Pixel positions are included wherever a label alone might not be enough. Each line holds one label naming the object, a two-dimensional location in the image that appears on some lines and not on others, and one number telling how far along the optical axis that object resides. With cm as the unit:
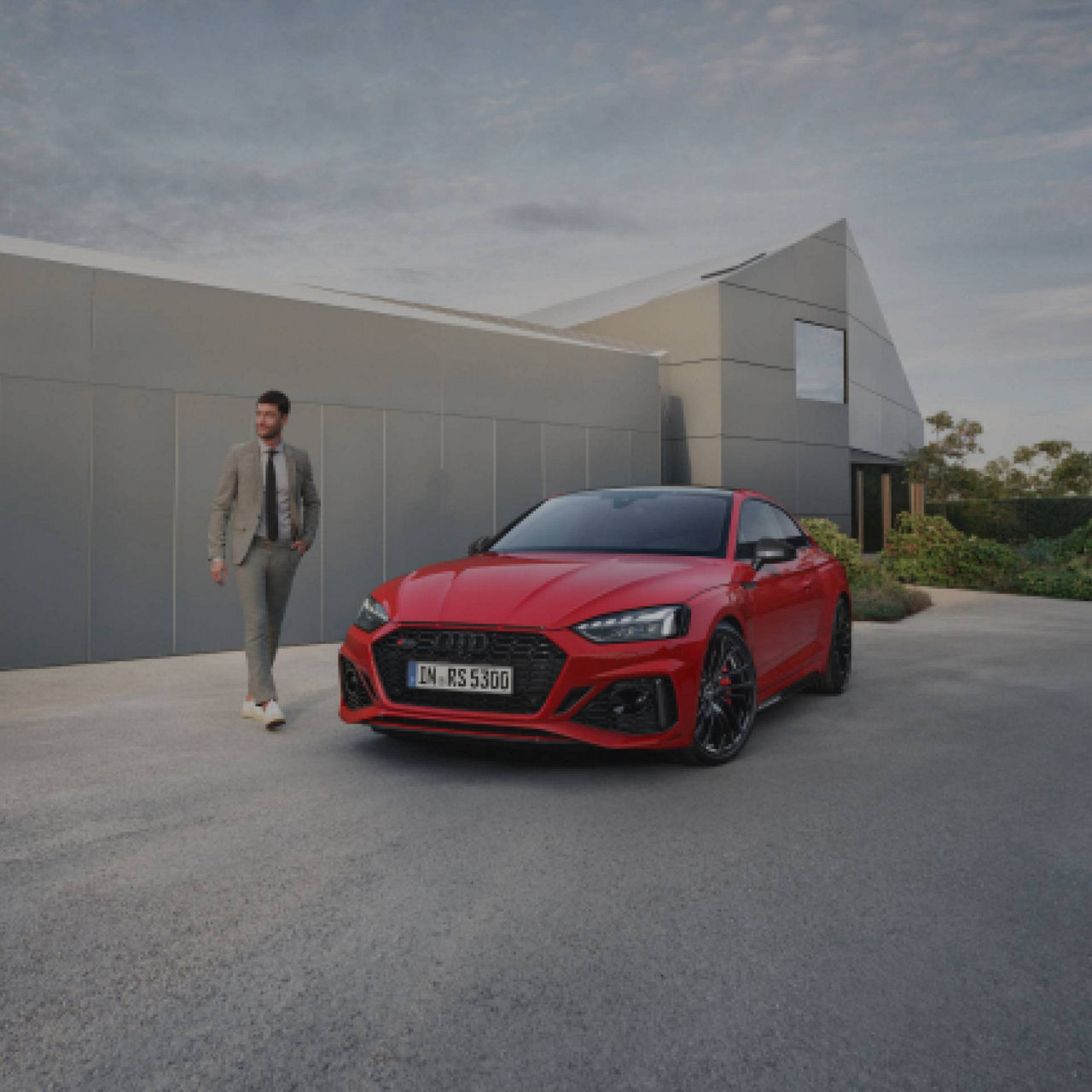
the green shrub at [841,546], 1514
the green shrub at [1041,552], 1814
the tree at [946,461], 2636
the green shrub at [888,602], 1281
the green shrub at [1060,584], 1548
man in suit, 616
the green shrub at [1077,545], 1722
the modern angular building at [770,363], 1734
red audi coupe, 461
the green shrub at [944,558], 1716
